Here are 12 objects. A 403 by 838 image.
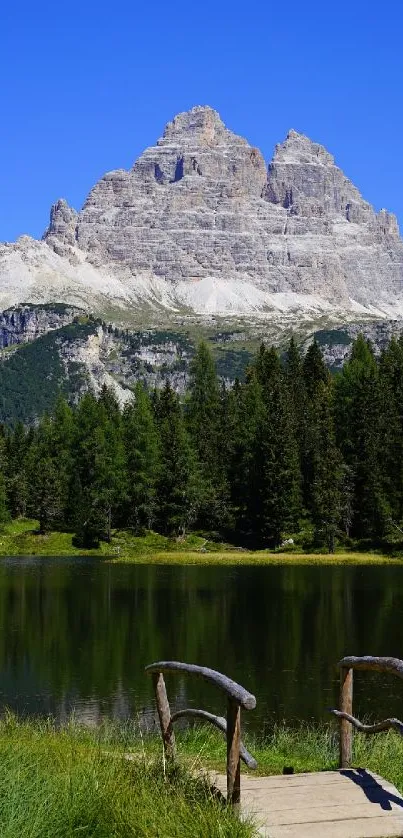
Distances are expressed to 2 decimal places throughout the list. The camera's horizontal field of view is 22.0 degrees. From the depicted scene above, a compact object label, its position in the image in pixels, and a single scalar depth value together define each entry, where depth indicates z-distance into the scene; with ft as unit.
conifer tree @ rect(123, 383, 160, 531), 365.81
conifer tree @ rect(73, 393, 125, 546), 349.00
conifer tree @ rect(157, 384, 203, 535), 360.28
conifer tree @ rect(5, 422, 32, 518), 392.27
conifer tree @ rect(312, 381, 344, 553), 331.98
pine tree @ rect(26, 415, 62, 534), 360.07
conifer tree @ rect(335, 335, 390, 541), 342.64
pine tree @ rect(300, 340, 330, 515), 376.27
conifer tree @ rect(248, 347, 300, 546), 347.77
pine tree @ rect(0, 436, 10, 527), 365.85
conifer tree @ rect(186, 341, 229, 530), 369.50
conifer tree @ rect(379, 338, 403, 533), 342.03
